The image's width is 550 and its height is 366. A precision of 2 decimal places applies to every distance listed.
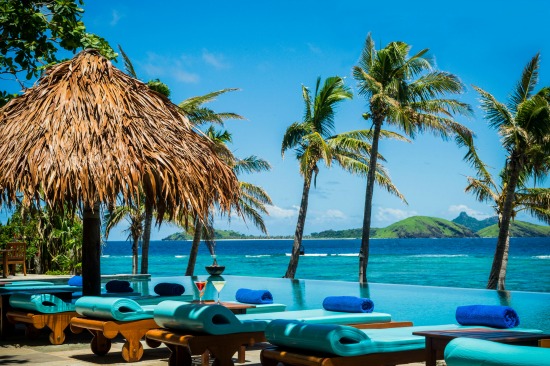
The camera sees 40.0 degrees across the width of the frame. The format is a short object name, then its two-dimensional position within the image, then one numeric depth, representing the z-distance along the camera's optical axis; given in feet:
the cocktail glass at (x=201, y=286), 24.81
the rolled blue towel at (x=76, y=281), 34.12
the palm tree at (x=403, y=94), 53.98
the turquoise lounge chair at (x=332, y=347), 16.40
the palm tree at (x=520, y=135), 49.19
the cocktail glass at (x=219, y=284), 24.42
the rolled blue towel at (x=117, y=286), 31.94
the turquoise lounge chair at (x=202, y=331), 18.94
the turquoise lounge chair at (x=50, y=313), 25.18
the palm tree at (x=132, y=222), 63.90
